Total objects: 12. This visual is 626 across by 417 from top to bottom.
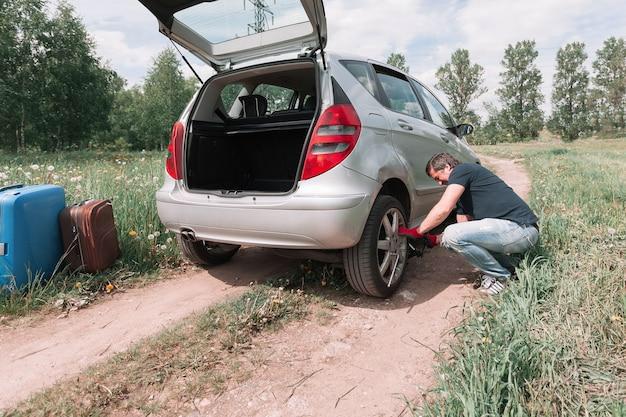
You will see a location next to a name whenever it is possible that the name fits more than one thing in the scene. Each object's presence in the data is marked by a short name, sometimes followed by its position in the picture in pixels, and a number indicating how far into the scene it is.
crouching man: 2.96
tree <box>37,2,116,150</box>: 20.34
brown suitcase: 3.40
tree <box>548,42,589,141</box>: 48.09
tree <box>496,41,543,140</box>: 49.16
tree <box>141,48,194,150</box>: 37.16
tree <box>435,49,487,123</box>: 50.34
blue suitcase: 2.99
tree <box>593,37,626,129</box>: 44.28
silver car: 2.60
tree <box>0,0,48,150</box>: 18.44
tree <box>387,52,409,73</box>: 46.25
